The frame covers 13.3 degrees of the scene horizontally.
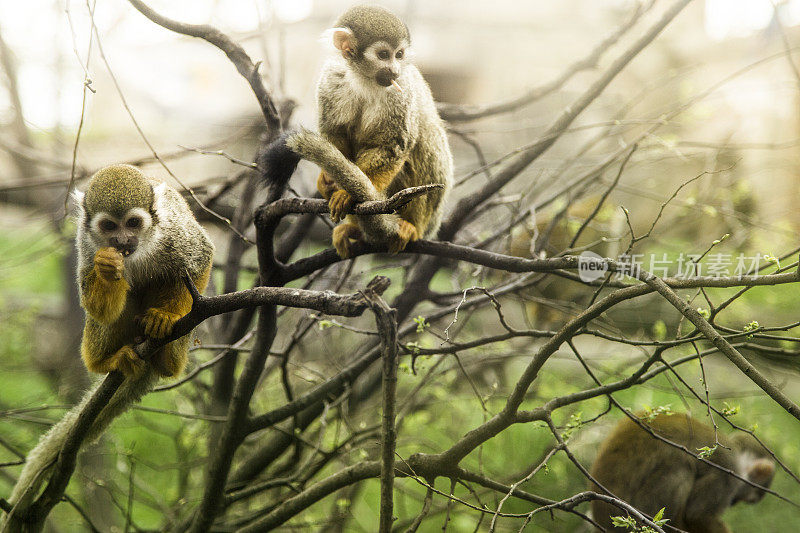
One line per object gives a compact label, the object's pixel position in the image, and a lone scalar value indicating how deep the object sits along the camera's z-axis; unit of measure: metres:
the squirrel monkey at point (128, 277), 2.29
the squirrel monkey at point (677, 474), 2.59
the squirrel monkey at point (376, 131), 2.40
